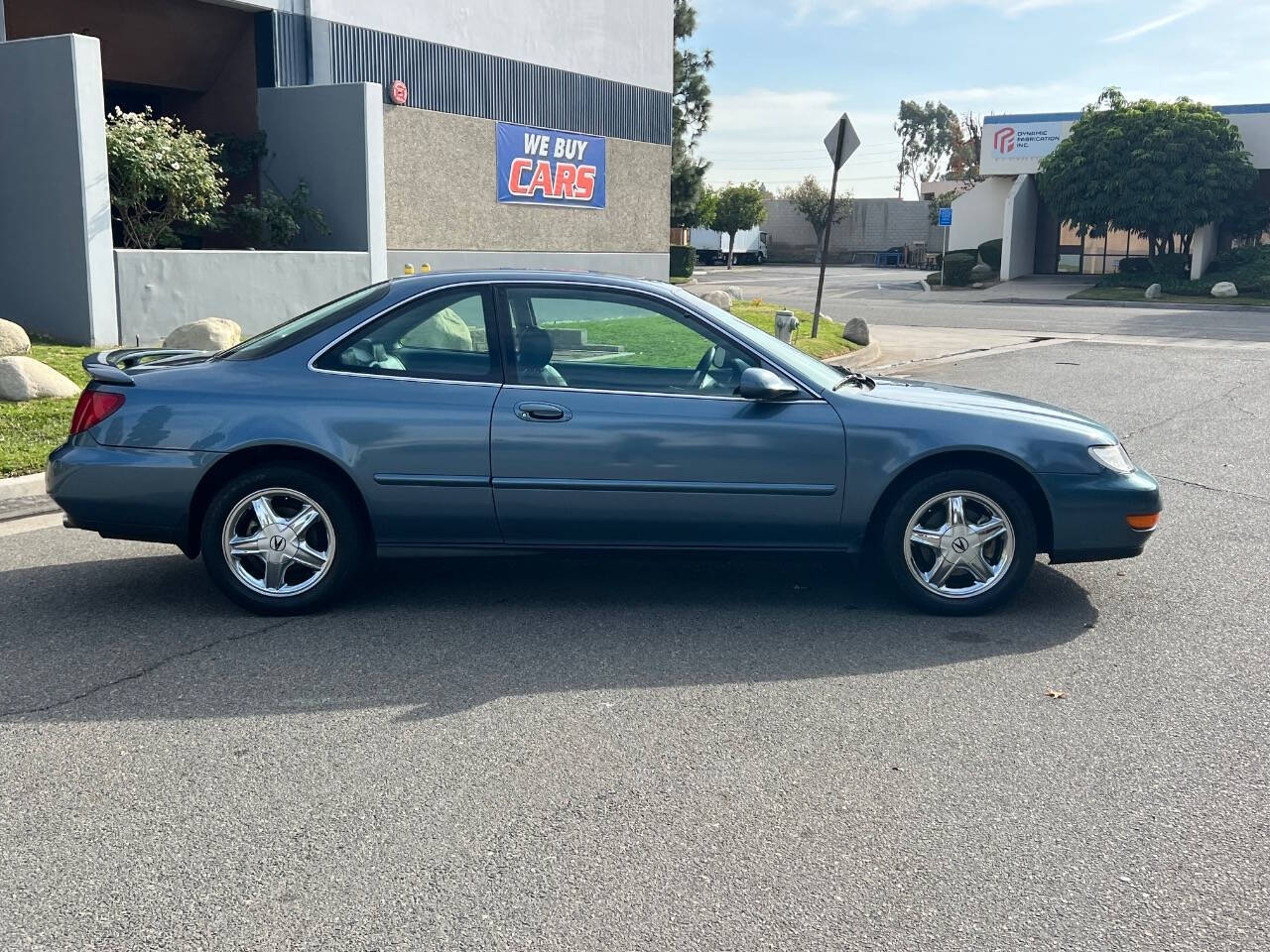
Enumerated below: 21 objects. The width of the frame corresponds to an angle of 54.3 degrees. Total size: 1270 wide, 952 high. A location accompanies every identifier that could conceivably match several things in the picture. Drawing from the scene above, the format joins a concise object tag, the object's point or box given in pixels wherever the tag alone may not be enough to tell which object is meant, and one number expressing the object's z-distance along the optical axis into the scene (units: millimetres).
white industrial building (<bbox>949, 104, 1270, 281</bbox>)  47219
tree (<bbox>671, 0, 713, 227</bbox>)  47281
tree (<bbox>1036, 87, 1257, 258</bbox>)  39781
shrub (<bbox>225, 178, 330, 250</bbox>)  17078
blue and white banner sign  21719
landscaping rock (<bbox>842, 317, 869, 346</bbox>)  19812
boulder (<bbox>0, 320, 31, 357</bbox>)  11727
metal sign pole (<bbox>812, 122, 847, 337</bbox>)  16944
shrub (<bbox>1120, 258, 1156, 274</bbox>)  43438
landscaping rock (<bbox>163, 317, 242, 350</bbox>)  12773
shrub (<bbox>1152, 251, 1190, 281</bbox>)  41812
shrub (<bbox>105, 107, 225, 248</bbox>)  14297
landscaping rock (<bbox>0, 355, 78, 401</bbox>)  10031
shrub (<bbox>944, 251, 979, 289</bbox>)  46531
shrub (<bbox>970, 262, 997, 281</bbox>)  47125
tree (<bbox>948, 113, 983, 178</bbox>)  83562
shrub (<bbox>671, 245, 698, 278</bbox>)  48781
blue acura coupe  5383
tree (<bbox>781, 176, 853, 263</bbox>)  77625
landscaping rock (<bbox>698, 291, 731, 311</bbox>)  22172
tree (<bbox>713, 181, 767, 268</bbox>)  71250
